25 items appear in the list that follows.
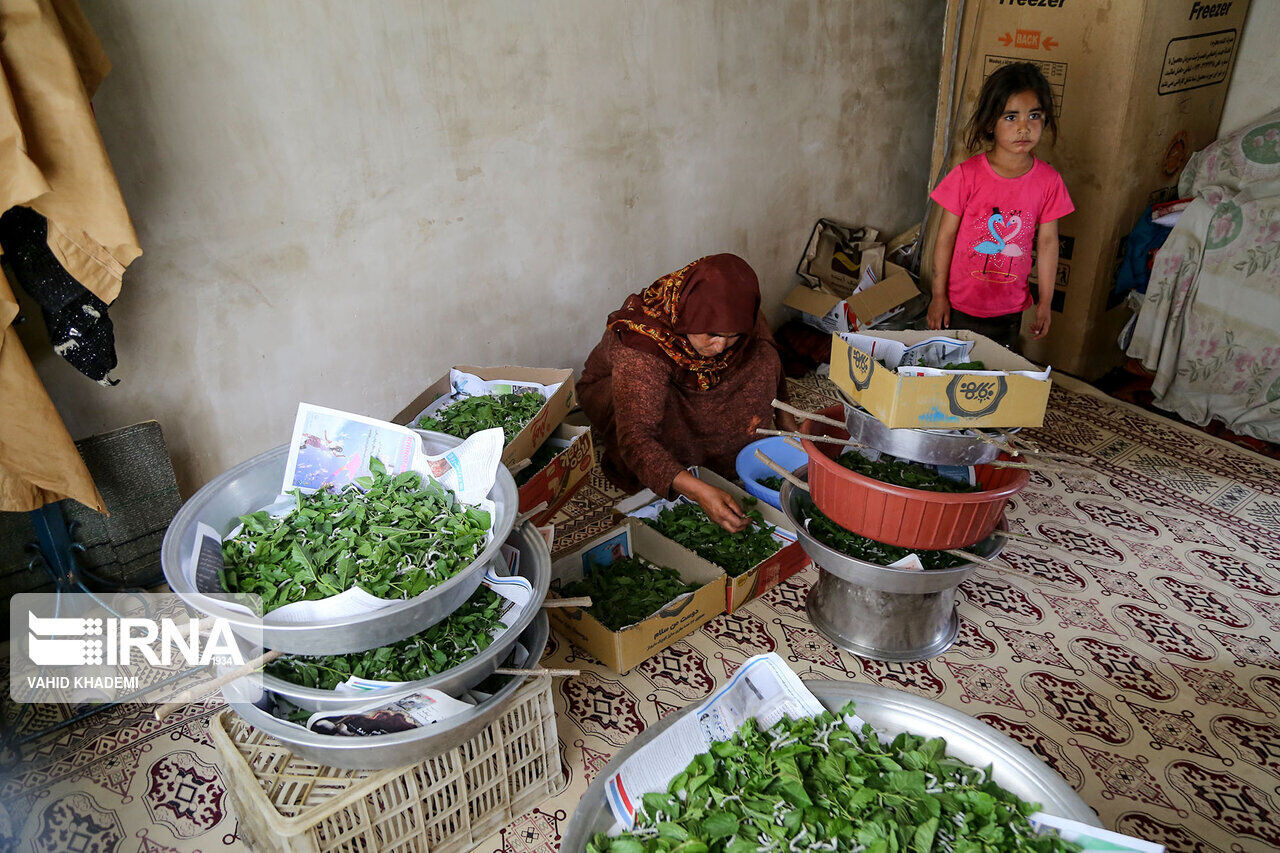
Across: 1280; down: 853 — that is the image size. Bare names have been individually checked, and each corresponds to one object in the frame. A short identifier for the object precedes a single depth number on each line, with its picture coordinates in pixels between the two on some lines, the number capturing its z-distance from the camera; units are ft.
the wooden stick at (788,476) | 6.85
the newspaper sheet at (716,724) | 4.17
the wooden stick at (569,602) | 5.39
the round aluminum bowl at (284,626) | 4.44
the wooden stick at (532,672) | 5.15
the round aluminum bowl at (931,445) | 6.26
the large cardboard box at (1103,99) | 10.78
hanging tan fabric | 5.84
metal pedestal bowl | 6.72
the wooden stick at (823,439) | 6.62
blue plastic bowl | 9.16
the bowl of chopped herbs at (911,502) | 6.17
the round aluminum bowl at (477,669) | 4.73
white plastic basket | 4.88
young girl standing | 9.57
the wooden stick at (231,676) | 4.29
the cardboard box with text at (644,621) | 6.89
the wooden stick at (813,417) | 6.72
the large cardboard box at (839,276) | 12.46
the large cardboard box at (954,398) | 5.98
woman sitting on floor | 7.89
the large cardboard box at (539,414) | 7.91
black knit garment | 6.55
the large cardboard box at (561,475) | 8.12
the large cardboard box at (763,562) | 7.66
